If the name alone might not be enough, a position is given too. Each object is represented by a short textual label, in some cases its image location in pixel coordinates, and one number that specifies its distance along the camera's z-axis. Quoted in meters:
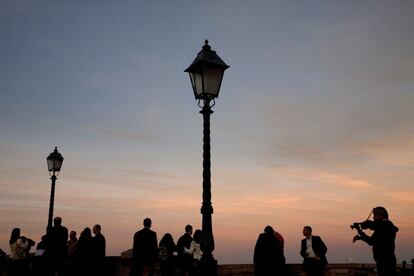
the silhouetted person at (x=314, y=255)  10.49
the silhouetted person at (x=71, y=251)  11.97
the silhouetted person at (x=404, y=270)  10.41
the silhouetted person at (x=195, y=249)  11.70
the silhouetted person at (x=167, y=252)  11.77
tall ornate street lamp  7.08
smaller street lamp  14.76
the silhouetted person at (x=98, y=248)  11.57
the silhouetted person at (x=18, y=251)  13.09
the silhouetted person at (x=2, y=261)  15.33
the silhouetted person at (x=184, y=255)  11.84
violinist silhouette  7.85
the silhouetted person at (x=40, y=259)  11.86
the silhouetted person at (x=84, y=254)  11.55
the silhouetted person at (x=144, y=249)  10.85
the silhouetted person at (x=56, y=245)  11.74
